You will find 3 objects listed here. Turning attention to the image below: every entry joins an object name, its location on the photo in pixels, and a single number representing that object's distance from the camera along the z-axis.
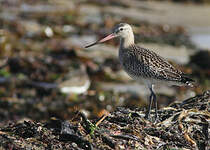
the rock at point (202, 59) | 24.48
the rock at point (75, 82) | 18.70
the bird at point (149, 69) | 10.84
